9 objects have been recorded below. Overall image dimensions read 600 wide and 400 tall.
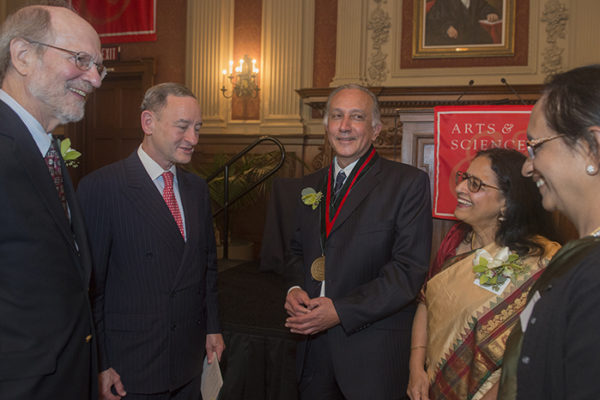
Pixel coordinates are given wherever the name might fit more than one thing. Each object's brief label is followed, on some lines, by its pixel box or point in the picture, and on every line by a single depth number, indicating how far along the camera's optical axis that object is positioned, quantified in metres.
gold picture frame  6.02
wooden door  8.01
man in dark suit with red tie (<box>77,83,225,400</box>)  1.64
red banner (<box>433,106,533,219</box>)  2.97
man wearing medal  1.66
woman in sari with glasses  1.61
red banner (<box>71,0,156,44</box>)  7.54
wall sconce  6.92
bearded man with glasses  1.06
